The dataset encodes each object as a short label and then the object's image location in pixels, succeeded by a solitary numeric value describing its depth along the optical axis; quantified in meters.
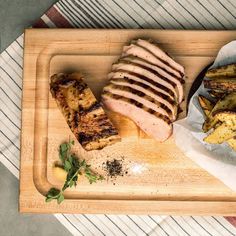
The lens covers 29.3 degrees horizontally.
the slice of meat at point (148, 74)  1.48
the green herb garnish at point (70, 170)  1.52
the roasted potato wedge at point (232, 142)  1.39
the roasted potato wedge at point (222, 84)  1.37
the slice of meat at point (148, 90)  1.47
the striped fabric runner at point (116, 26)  1.62
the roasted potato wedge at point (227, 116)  1.30
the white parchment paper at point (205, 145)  1.50
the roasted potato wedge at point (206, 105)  1.45
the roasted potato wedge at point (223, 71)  1.42
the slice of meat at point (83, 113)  1.47
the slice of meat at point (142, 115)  1.48
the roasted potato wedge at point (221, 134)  1.34
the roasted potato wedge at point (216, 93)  1.42
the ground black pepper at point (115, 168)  1.57
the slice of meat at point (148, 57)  1.49
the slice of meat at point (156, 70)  1.49
